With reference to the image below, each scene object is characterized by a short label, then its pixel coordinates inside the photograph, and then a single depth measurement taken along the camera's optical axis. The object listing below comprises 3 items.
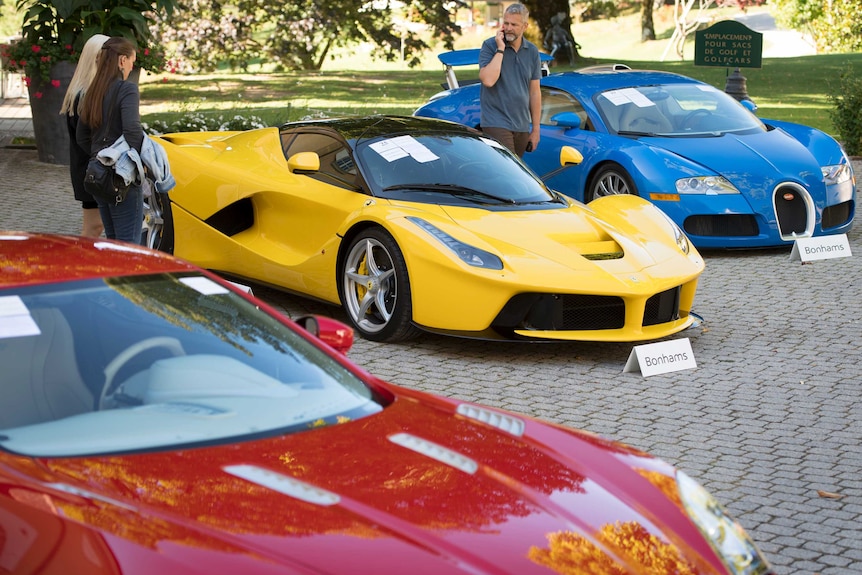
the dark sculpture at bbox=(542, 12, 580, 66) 28.56
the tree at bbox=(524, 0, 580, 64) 28.80
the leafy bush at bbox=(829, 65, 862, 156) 15.87
